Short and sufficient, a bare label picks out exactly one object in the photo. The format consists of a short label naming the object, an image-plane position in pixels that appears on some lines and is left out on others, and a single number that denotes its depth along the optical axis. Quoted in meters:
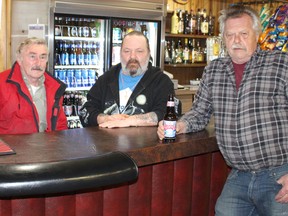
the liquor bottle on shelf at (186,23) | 6.32
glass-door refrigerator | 4.95
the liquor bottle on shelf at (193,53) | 6.51
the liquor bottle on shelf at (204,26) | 6.50
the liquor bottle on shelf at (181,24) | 6.26
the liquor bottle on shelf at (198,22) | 6.49
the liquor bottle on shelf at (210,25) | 6.64
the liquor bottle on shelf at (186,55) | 6.38
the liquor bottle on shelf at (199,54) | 6.57
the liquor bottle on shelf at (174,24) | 6.20
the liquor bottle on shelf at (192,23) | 6.36
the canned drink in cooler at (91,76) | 5.34
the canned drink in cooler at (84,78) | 5.30
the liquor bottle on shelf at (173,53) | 6.28
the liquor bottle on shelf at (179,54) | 6.29
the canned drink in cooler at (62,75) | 5.15
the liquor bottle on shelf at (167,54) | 6.20
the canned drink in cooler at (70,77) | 5.20
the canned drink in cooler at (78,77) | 5.25
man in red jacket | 3.07
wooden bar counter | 1.61
